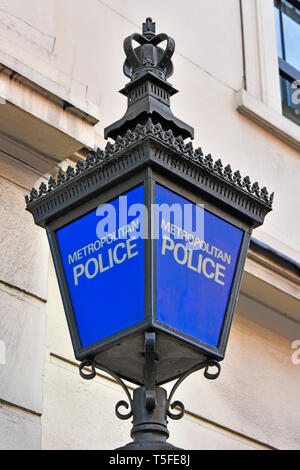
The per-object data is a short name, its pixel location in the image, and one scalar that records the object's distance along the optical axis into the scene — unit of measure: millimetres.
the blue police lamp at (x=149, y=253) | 2959
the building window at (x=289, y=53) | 6711
